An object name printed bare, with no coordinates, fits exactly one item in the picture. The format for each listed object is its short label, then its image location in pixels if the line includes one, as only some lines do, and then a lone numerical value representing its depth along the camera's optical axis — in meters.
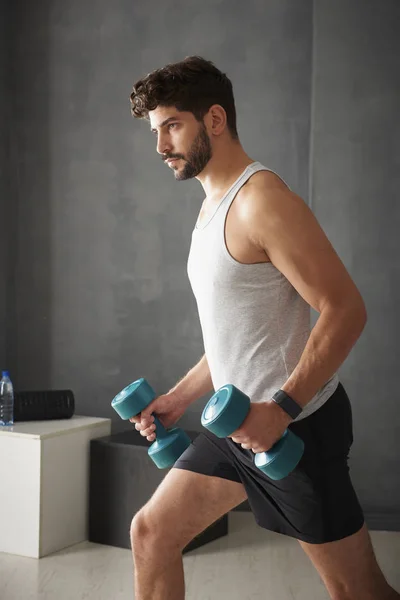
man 1.55
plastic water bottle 3.31
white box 3.13
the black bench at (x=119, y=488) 3.26
